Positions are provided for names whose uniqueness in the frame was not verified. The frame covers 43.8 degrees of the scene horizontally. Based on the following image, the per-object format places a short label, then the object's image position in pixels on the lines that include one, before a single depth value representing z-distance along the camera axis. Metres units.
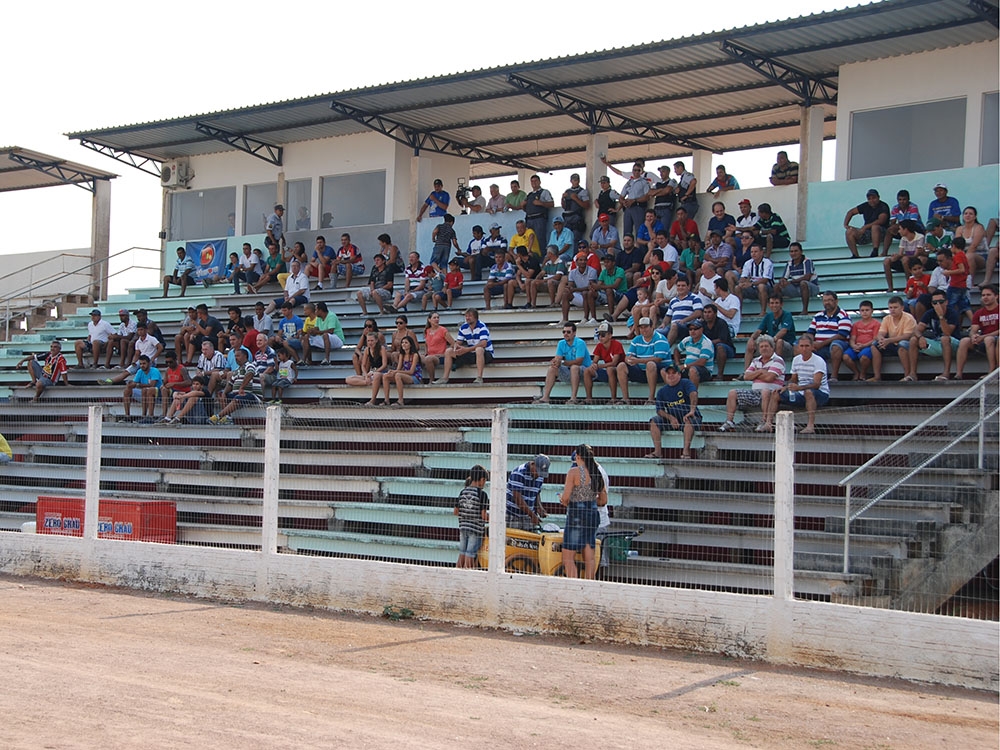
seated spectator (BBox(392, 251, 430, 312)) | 21.12
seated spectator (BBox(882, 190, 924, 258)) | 17.39
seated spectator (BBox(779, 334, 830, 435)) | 13.16
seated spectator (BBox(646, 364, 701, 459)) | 12.44
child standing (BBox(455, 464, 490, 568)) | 11.95
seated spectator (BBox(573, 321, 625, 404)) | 15.20
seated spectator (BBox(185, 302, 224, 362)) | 21.02
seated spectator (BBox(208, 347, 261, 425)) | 17.53
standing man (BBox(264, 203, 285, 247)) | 25.25
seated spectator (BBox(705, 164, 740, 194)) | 20.36
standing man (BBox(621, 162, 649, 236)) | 20.00
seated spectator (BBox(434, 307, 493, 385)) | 17.38
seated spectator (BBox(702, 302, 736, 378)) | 15.45
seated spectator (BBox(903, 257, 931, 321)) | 14.48
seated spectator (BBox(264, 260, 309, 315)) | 22.11
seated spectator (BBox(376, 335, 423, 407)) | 16.98
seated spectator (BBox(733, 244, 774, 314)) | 17.03
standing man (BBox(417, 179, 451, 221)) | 23.45
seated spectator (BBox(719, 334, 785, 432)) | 13.09
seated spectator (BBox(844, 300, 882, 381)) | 14.24
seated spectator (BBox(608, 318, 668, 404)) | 14.62
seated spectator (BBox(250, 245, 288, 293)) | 24.20
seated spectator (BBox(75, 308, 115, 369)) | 22.62
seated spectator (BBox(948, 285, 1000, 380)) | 13.25
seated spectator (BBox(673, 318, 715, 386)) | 14.95
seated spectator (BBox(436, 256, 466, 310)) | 20.84
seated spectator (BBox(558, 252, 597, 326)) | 18.67
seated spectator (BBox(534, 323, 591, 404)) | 15.52
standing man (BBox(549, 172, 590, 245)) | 20.88
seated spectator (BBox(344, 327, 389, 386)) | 17.55
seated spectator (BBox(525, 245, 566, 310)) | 19.56
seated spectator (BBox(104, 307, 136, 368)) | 21.89
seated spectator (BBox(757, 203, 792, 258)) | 18.62
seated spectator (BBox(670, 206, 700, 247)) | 19.05
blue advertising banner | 26.80
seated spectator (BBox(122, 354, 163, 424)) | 17.95
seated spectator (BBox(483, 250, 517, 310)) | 19.94
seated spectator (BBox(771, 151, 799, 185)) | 19.95
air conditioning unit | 28.11
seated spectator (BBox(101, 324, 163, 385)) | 21.55
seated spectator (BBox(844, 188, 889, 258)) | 17.73
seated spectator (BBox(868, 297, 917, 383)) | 13.96
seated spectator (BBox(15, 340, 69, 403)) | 21.92
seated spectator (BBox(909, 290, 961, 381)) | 13.64
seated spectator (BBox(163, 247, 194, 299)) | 26.19
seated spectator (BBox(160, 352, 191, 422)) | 18.77
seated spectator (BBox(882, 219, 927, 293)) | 16.20
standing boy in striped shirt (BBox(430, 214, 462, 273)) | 22.36
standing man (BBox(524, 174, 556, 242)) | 21.41
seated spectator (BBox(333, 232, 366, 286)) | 23.27
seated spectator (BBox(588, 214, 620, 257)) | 19.77
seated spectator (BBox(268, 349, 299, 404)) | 18.62
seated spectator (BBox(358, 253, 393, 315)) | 21.33
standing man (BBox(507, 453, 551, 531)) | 11.68
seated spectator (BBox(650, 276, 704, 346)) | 15.80
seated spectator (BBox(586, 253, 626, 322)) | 18.19
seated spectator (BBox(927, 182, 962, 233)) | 16.94
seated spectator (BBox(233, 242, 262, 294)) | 24.80
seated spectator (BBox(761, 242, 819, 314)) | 16.78
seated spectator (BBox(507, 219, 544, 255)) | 20.91
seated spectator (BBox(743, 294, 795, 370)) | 15.15
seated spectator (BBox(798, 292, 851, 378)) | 14.68
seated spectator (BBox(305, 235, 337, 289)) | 23.61
